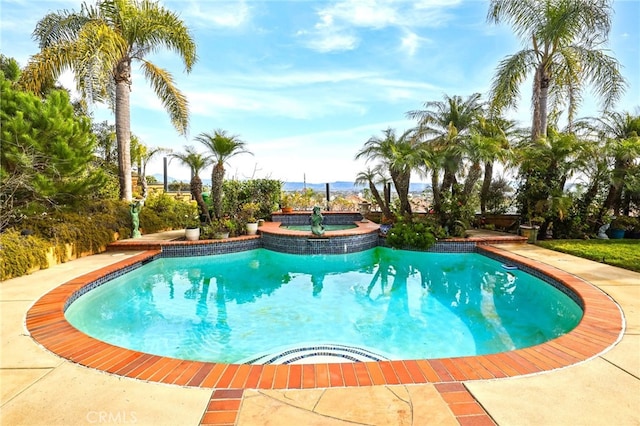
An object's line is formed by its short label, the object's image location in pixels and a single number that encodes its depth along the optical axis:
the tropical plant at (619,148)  9.35
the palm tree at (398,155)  11.32
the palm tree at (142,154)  21.03
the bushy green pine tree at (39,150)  6.88
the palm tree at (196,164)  11.09
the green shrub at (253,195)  14.52
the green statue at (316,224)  10.39
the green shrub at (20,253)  6.01
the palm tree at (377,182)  14.26
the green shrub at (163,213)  11.64
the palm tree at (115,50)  10.03
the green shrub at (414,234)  10.09
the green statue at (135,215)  10.13
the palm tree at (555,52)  10.97
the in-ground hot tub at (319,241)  10.43
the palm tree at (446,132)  11.14
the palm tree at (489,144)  10.26
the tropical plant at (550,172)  9.73
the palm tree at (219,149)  10.70
